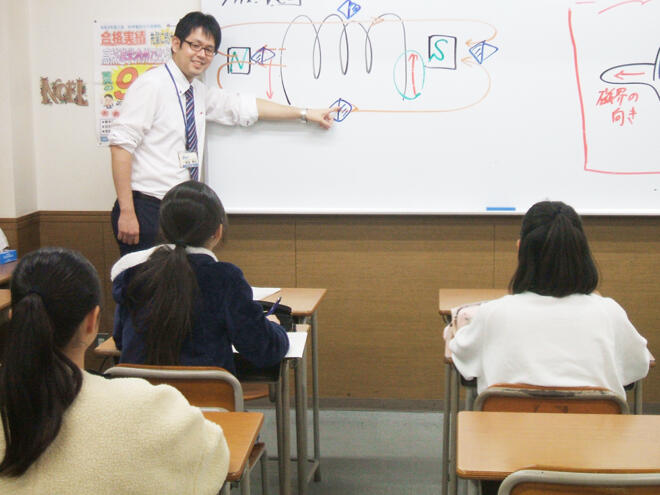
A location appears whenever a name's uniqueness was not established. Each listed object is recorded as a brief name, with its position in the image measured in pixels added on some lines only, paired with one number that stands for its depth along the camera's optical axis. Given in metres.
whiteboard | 3.64
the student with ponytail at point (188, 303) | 2.18
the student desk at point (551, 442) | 1.57
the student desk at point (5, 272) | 3.34
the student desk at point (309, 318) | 2.84
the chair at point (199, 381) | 1.99
